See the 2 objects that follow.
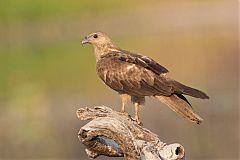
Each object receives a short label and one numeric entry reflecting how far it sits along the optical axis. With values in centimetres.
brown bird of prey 1797
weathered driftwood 1515
